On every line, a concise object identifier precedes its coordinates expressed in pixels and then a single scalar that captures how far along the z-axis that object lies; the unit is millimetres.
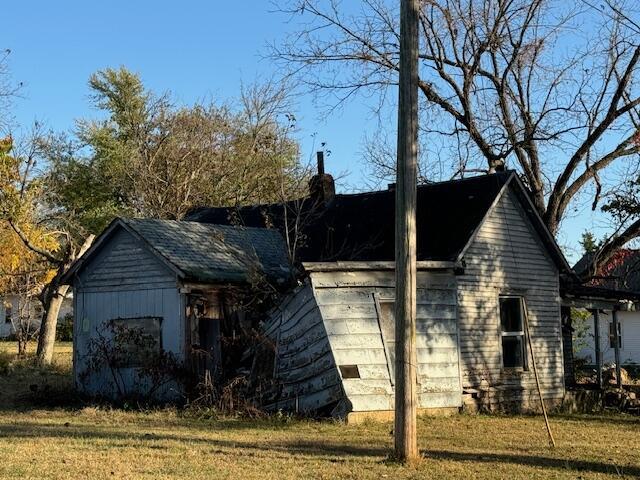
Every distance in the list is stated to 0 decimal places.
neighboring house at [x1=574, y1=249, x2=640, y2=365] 42875
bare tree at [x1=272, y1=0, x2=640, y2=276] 25984
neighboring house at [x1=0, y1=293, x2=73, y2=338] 58431
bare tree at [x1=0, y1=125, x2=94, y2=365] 31406
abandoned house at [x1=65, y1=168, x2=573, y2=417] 17109
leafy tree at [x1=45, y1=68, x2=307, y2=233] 42906
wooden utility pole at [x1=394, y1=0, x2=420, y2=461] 11008
